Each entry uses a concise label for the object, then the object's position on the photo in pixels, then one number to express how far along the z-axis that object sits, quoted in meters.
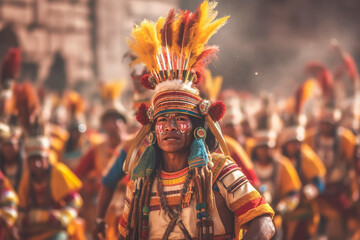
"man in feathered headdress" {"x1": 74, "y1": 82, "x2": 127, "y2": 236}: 18.08
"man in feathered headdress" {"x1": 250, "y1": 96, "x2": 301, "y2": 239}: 19.16
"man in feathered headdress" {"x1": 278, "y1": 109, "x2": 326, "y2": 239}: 20.48
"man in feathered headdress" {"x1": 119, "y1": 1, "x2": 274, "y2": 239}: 9.27
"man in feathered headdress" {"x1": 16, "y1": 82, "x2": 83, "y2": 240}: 16.16
